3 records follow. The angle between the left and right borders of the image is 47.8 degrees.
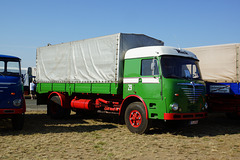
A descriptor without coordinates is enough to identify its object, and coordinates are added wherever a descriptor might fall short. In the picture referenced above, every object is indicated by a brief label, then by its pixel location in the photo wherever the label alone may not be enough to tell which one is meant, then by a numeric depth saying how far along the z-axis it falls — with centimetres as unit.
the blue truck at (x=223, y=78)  1034
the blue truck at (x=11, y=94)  865
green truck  841
